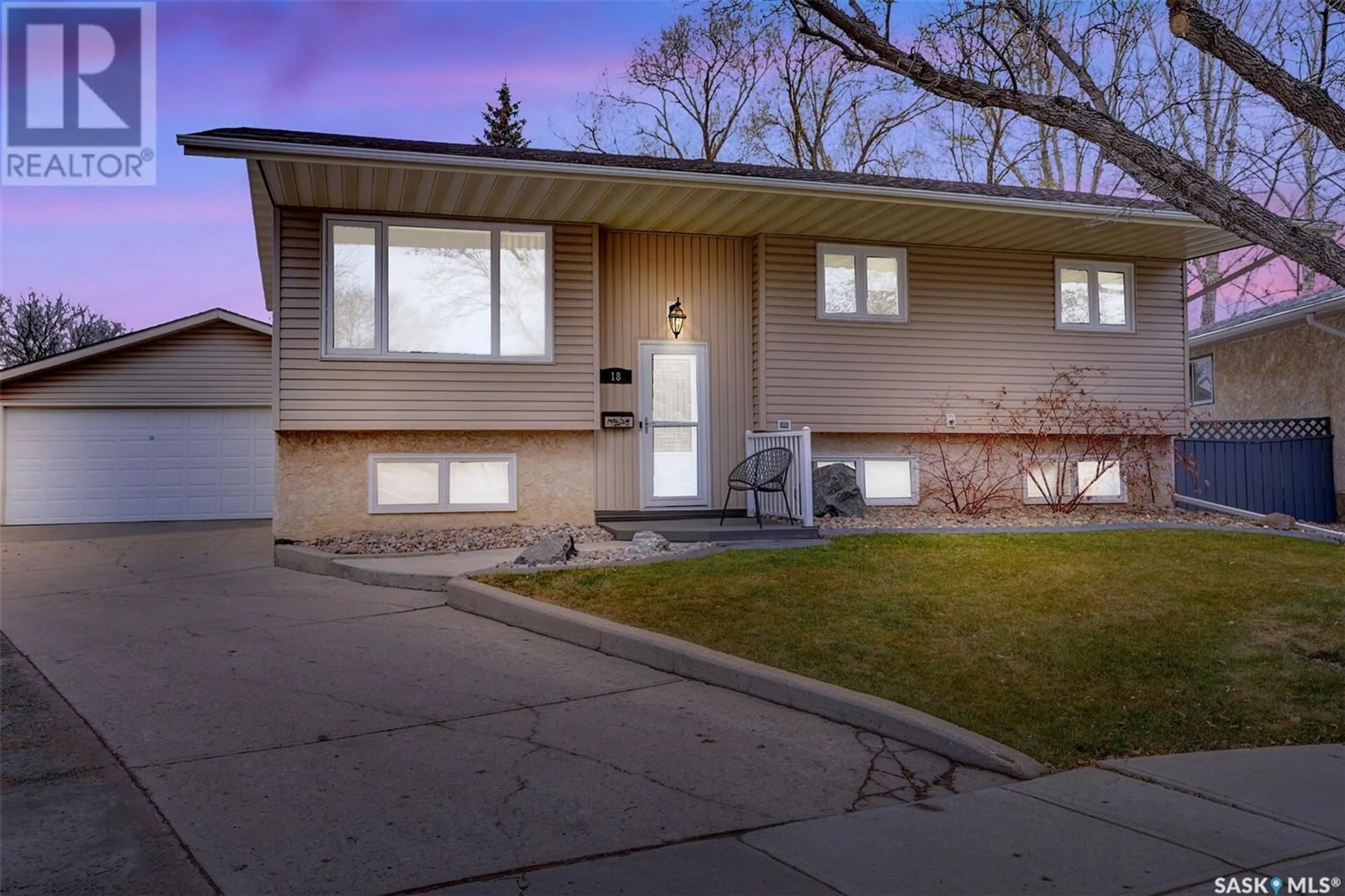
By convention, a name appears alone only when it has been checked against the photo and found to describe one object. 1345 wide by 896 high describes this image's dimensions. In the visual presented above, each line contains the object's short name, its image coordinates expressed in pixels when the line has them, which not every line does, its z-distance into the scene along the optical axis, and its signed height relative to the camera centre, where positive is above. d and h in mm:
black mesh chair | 10430 -142
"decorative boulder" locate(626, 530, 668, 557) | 9141 -801
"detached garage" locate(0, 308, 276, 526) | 16875 +604
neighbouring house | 14703 +1548
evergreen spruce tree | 33031 +11700
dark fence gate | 14758 -186
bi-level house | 10492 +1751
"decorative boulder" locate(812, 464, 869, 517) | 11281 -395
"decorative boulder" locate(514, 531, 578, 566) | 8398 -784
